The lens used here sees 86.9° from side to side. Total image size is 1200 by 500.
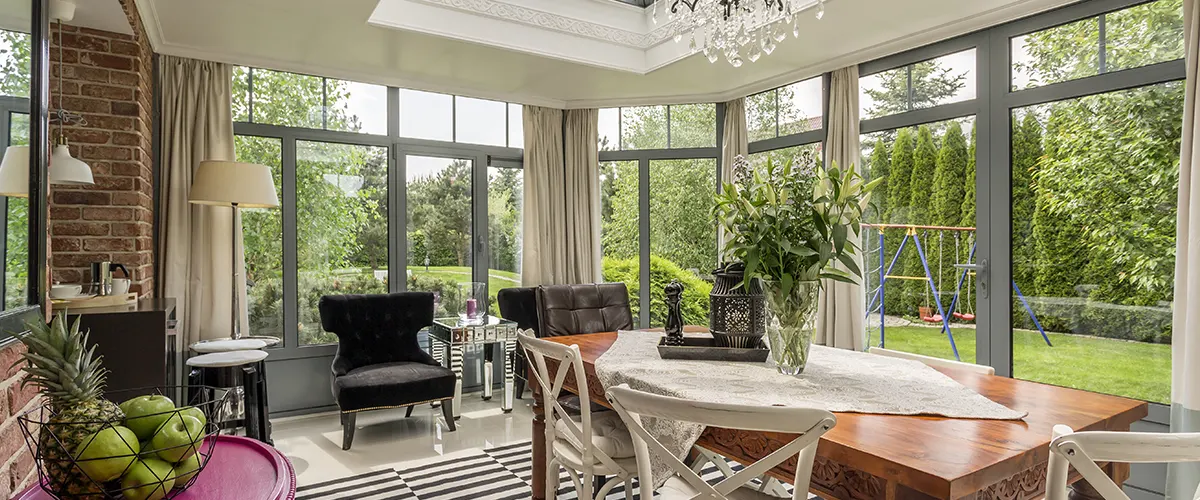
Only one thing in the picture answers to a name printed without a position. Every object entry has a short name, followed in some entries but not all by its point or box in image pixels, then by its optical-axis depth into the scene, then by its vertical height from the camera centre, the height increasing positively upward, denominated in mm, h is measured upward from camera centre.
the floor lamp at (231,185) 3465 +333
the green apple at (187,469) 901 -322
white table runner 1653 -410
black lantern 2287 -235
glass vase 1935 -238
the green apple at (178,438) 859 -266
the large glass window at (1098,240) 2895 +35
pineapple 826 -213
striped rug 2982 -1173
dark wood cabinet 2387 -372
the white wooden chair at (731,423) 1222 -360
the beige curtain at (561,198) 5227 +399
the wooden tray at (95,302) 2463 -231
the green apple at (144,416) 859 -233
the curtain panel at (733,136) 5086 +888
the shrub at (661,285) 5340 -330
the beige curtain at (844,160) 4176 +572
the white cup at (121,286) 2742 -178
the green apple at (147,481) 836 -313
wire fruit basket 816 -272
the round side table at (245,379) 3131 -711
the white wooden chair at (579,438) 2103 -689
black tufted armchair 3658 -737
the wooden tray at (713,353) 2223 -383
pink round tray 932 -365
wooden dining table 1232 -425
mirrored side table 4293 -661
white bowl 2346 -173
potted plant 1871 +25
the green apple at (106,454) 810 -269
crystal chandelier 2553 +947
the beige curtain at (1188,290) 2639 -183
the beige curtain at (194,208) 3861 +228
